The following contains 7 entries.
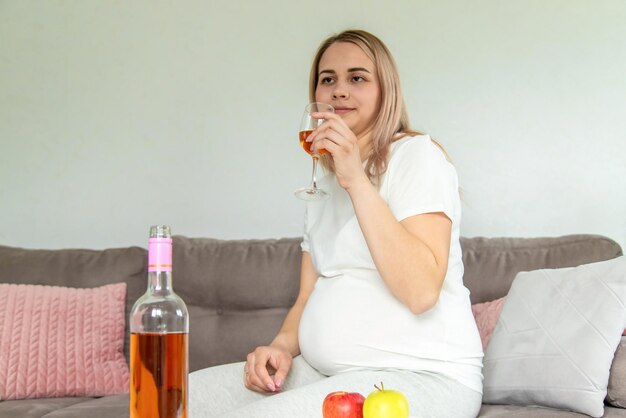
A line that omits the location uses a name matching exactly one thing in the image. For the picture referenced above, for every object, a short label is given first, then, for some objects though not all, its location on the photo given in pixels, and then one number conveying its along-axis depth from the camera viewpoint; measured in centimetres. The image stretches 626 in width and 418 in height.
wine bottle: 86
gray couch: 216
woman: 143
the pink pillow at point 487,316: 200
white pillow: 162
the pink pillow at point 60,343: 215
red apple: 98
